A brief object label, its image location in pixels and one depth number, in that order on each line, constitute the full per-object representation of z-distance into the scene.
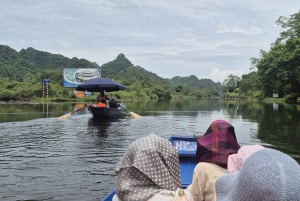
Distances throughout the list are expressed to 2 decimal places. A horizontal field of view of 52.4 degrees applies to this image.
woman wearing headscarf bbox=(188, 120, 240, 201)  2.20
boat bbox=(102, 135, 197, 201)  4.37
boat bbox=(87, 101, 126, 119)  15.17
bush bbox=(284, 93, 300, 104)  37.14
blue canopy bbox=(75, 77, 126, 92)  16.28
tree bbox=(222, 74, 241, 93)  96.19
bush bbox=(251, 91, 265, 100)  57.12
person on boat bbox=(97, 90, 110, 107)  16.80
